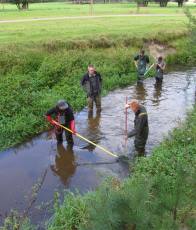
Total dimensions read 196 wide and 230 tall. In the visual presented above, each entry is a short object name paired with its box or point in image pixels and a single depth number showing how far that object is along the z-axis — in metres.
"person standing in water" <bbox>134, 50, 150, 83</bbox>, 11.06
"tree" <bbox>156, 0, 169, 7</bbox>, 31.86
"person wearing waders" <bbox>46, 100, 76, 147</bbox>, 6.52
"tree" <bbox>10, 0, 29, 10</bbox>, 28.01
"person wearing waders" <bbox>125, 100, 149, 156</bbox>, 6.09
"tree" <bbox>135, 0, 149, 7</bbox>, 31.68
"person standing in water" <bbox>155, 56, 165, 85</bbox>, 11.20
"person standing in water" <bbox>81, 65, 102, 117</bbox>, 8.41
